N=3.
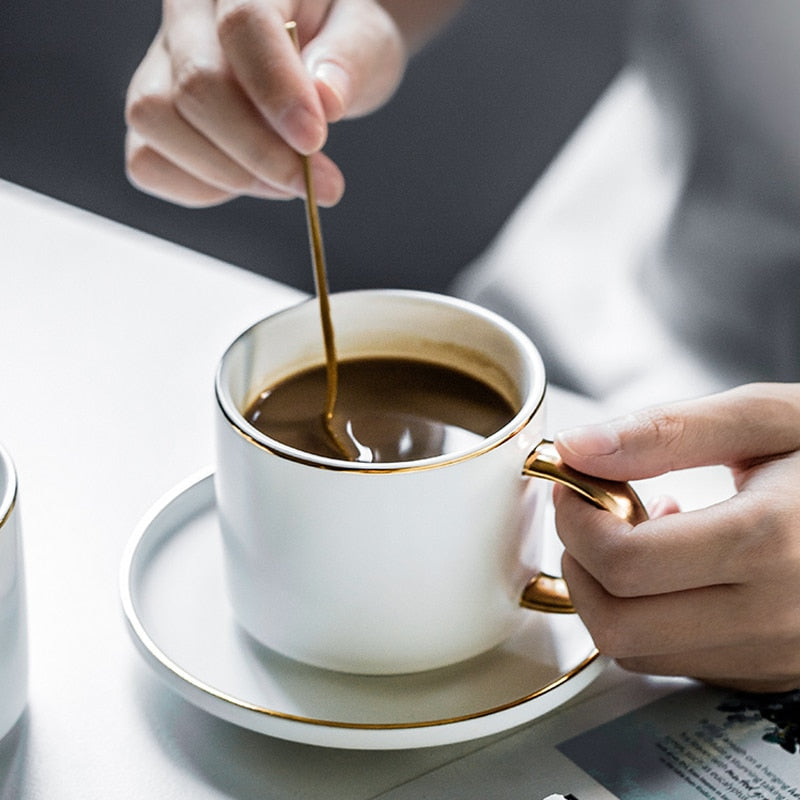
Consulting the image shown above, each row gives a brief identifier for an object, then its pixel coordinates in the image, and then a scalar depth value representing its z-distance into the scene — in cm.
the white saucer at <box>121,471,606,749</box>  61
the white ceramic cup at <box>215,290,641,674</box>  61
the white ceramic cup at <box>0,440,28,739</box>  61
